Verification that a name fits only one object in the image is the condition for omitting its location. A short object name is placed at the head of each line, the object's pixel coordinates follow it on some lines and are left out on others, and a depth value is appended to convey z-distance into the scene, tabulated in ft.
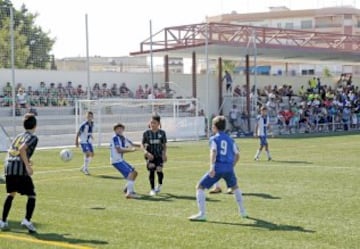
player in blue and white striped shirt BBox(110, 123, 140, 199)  48.70
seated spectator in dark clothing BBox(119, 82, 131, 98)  129.70
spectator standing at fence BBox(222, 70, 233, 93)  143.84
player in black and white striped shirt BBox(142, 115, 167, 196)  48.55
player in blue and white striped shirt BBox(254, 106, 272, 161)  76.18
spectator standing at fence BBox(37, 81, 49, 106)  110.74
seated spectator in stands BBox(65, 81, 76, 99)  115.65
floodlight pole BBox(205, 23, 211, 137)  122.33
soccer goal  110.22
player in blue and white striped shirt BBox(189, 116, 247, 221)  36.63
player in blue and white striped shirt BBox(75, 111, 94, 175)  67.77
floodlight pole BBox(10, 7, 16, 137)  90.85
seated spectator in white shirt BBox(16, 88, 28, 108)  103.89
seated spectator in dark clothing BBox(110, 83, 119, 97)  127.73
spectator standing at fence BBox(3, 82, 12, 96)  103.64
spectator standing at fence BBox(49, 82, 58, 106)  112.16
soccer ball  65.41
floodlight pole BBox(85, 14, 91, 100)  105.35
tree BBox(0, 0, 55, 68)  93.30
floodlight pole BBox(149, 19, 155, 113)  120.61
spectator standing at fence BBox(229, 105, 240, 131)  132.42
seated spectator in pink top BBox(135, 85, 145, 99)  127.32
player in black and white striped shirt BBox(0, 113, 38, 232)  33.94
